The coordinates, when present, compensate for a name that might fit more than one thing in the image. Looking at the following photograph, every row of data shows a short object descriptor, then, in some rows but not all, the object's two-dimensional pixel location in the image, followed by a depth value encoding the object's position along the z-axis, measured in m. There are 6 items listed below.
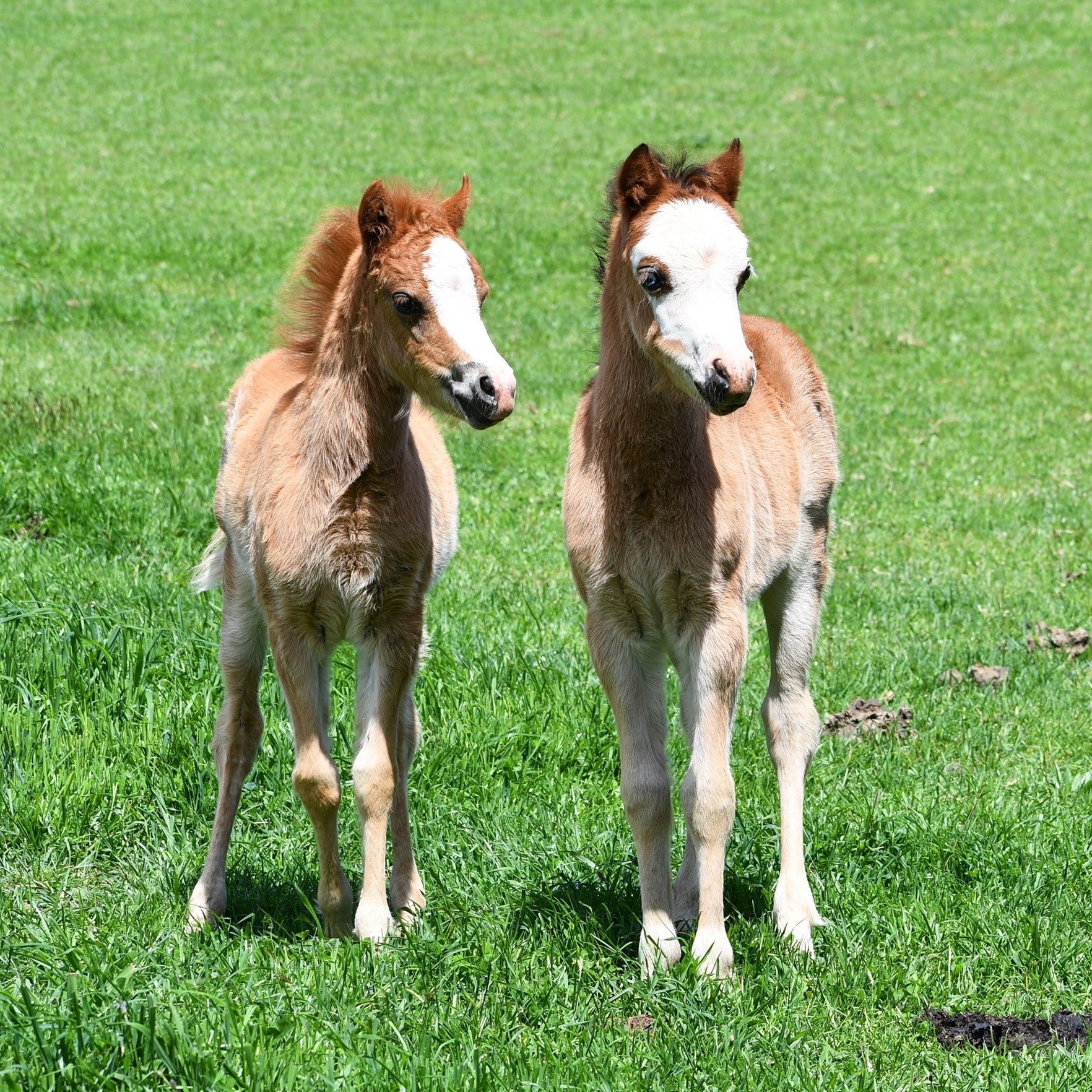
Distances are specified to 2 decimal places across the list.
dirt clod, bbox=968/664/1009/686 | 12.07
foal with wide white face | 7.32
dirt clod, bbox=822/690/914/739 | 11.05
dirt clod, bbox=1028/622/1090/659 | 12.94
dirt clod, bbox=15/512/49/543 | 13.38
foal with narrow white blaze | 7.68
